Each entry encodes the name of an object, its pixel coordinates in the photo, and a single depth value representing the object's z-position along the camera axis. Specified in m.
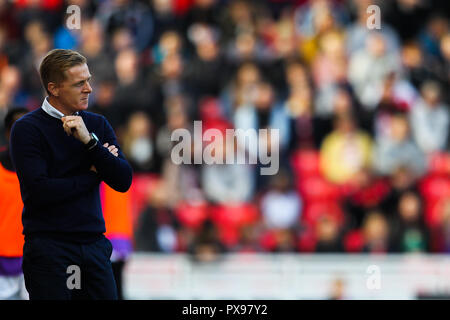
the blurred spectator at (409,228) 10.55
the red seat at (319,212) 10.83
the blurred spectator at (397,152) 11.19
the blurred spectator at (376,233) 10.44
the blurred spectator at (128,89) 11.63
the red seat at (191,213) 10.90
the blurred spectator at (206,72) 11.99
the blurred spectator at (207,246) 10.18
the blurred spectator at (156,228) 10.62
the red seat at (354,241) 10.52
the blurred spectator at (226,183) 10.97
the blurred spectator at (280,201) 11.03
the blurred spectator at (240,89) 11.70
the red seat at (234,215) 10.98
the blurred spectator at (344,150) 11.31
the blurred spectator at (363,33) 12.35
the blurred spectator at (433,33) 12.75
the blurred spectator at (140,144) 11.34
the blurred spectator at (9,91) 11.88
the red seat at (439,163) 11.24
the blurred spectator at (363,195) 10.85
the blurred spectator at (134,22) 12.59
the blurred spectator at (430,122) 11.53
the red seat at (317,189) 11.11
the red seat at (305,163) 11.33
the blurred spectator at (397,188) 10.84
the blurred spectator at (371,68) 11.97
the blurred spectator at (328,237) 10.42
